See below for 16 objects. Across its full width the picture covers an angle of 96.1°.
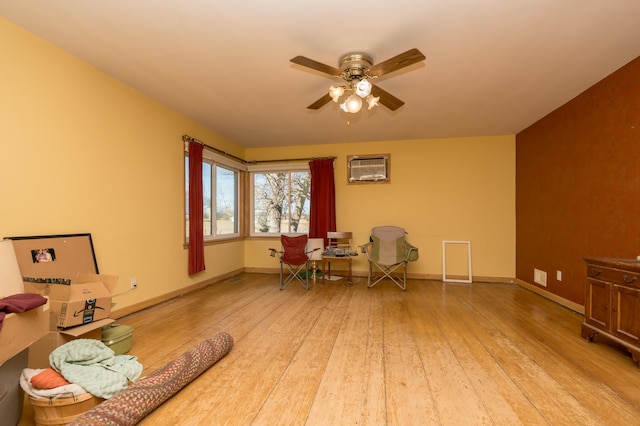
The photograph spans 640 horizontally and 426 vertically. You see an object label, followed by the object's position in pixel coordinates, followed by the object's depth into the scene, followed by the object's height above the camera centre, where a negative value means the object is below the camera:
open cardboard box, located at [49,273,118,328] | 1.84 -0.59
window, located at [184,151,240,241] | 4.36 +0.26
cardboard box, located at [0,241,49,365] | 1.32 -0.53
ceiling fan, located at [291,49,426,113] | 1.97 +1.05
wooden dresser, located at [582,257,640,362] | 1.98 -0.68
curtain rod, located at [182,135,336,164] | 3.76 +0.96
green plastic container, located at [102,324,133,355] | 2.03 -0.89
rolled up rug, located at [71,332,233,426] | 1.28 -0.91
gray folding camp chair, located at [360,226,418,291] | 4.12 -0.55
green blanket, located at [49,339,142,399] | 1.46 -0.84
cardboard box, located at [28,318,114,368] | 1.83 -0.83
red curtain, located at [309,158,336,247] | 4.97 +0.24
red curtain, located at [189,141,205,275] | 3.78 +0.02
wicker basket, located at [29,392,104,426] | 1.34 -0.93
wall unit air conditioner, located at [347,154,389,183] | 4.93 +0.76
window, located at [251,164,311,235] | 5.30 +0.24
